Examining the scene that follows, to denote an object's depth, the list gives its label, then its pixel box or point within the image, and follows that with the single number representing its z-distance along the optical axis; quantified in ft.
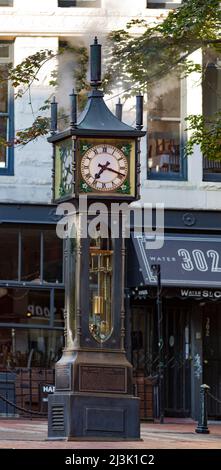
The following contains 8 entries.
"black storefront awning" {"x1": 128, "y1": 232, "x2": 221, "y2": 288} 79.15
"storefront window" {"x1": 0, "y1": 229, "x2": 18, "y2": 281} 80.07
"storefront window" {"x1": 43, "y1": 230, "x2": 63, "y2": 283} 80.84
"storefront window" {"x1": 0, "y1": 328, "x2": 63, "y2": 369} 79.97
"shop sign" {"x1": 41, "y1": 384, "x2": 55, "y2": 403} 76.07
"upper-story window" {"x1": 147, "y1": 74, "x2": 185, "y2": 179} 82.94
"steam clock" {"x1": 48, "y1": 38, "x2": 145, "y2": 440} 50.31
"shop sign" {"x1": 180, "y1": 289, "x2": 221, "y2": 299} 79.36
